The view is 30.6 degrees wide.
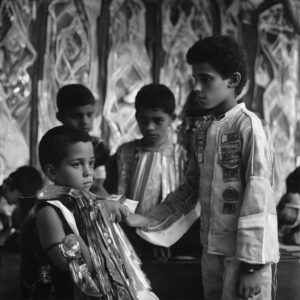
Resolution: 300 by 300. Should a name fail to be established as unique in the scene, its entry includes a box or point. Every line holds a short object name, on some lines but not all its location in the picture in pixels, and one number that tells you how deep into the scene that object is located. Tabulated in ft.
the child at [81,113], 10.59
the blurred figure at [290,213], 10.47
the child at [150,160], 9.48
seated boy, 6.30
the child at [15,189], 11.95
